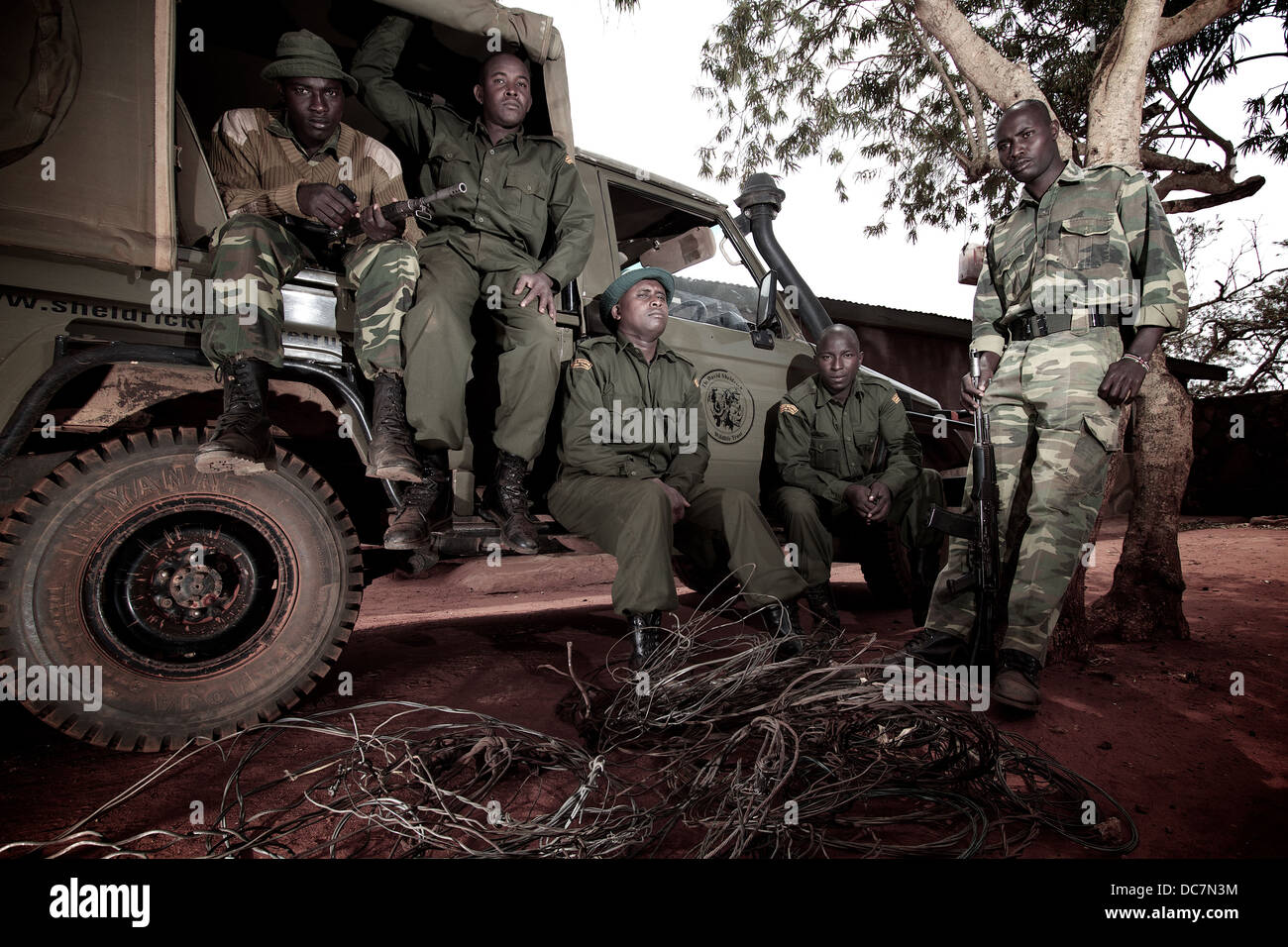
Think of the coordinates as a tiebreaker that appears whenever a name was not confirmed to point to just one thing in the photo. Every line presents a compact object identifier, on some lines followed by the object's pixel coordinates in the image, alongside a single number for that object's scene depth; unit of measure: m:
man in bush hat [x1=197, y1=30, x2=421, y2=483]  2.04
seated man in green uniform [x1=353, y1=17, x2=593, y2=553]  2.35
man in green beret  2.48
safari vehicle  1.81
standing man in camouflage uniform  2.45
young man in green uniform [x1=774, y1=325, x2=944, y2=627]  3.40
